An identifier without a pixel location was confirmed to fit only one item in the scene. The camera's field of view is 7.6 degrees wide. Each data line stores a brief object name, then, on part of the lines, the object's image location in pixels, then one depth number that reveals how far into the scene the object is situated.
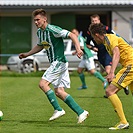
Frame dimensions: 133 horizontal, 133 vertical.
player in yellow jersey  15.53
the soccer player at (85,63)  28.73
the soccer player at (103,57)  24.83
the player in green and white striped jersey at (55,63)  16.88
